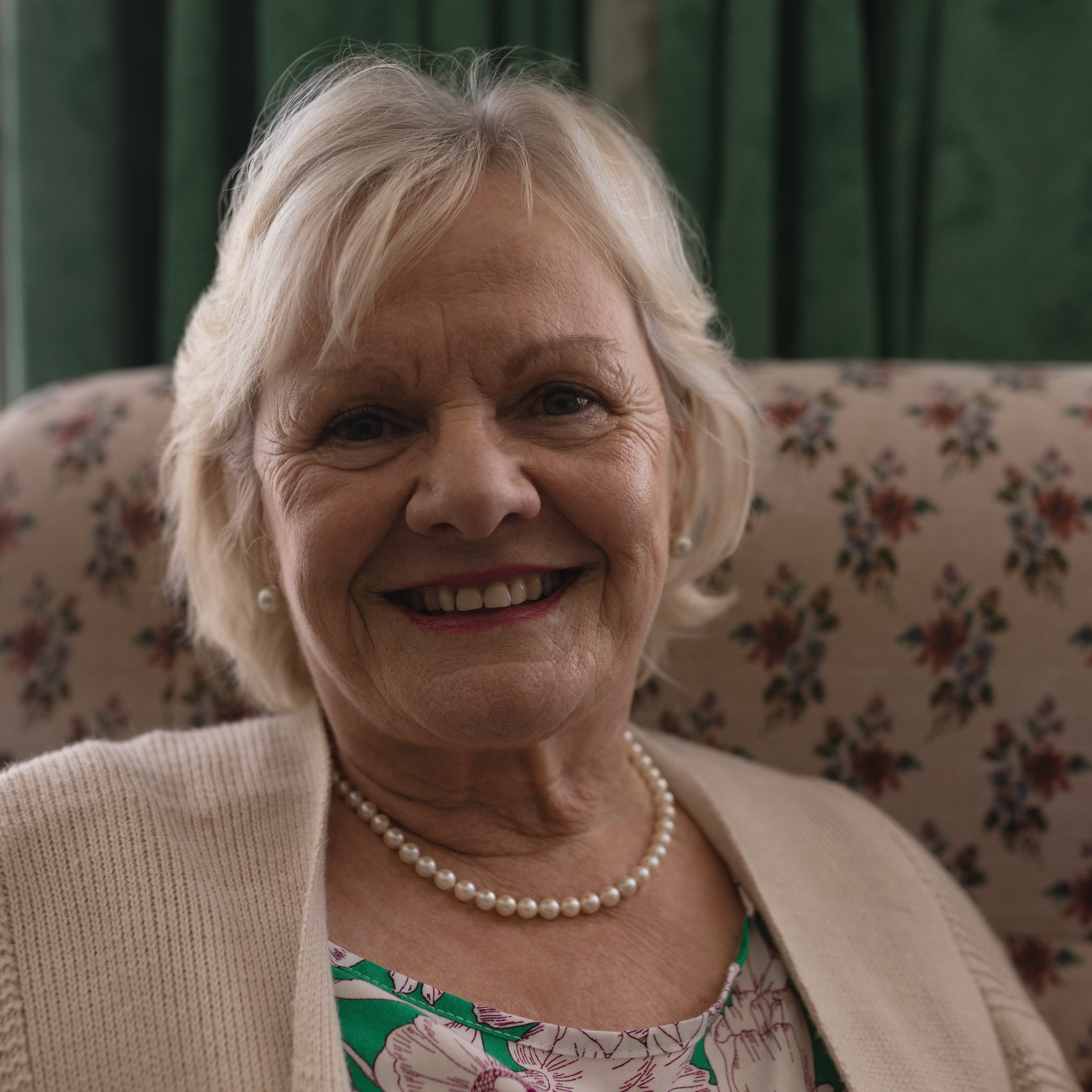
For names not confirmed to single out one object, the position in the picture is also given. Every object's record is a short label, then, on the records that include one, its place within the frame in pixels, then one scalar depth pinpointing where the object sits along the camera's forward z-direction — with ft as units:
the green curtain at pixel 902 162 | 3.56
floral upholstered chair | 3.22
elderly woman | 2.72
